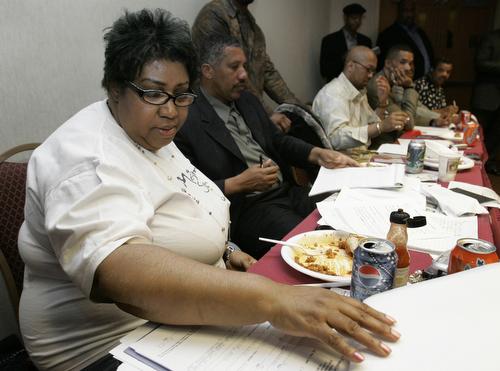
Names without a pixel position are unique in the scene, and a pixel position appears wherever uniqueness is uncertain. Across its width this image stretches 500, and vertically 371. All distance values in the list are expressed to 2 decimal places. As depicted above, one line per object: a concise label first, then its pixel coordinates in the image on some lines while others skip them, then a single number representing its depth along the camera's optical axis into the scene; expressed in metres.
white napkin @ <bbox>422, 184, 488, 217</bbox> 1.30
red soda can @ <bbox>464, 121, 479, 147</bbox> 2.47
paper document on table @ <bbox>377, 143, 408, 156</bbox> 2.19
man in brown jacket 2.58
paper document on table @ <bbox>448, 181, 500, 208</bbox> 1.40
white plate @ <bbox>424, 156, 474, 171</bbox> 1.86
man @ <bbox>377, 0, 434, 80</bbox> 4.72
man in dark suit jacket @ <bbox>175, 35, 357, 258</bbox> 1.73
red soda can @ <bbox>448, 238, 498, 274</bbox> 0.79
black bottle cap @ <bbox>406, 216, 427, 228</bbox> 0.93
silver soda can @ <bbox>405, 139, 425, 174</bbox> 1.76
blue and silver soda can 0.76
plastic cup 1.66
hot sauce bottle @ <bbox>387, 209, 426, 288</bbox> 0.83
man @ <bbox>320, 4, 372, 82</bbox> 4.54
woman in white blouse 0.66
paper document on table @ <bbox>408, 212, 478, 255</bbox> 1.07
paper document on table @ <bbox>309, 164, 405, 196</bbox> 1.51
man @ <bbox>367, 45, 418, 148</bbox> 3.27
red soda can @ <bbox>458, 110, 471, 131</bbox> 2.82
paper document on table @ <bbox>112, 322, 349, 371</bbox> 0.65
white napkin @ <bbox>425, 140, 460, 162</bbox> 1.86
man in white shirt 2.63
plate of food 0.93
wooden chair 1.09
